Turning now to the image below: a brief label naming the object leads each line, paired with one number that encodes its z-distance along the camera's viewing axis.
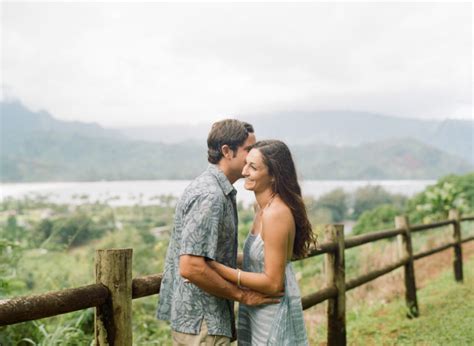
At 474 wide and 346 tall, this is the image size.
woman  2.25
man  2.16
